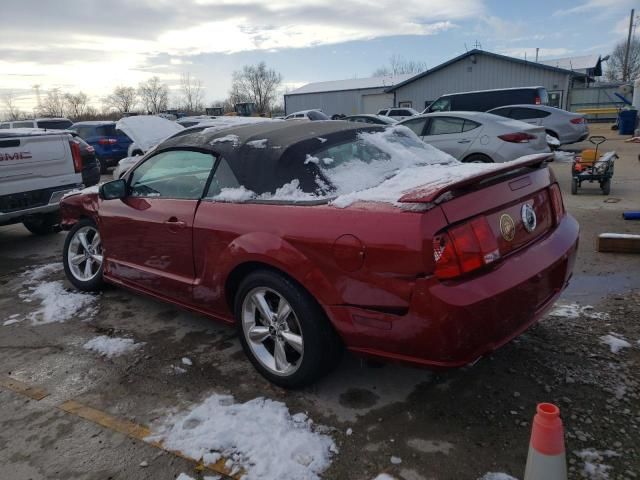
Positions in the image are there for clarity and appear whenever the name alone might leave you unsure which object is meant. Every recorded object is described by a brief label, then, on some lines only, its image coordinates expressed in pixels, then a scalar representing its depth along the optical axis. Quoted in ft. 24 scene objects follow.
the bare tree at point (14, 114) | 237.53
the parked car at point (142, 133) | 30.52
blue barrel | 70.54
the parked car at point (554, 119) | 50.26
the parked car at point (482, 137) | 29.66
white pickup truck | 19.71
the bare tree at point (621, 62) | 236.02
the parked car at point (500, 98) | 58.13
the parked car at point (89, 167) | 25.16
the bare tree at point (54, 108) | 240.53
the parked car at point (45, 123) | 61.57
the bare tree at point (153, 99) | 262.26
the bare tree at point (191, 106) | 270.28
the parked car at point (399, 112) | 77.85
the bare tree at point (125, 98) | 253.24
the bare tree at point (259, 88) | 258.16
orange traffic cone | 5.77
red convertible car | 7.59
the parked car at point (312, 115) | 75.10
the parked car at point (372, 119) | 57.14
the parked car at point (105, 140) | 52.60
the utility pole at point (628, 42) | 177.20
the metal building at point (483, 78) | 95.04
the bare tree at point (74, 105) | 244.42
